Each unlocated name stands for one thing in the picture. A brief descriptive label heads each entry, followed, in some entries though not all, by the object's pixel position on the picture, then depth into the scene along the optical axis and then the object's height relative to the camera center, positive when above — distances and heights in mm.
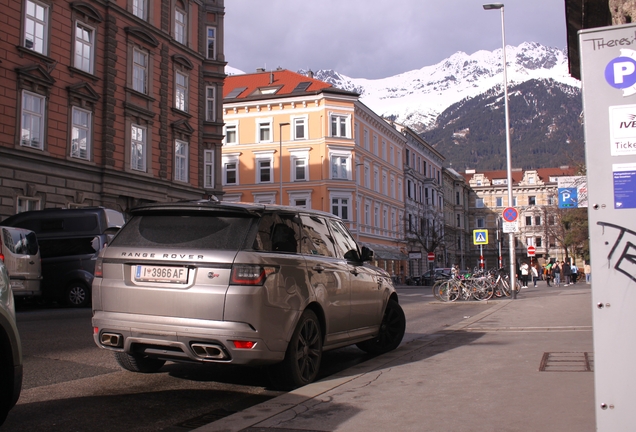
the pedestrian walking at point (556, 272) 51078 -698
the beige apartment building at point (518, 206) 107812 +9928
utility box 3357 +250
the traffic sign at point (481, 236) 29703 +1290
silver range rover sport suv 5660 -217
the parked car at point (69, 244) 17562 +634
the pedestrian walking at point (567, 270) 49000 -526
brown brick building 24516 +7487
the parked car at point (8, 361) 4320 -629
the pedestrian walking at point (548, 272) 47625 -622
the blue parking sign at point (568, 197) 18641 +1927
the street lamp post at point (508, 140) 26594 +5542
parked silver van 15500 +209
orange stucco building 58594 +10881
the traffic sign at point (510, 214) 24797 +1912
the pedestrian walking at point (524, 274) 45219 -700
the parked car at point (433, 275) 56231 -919
